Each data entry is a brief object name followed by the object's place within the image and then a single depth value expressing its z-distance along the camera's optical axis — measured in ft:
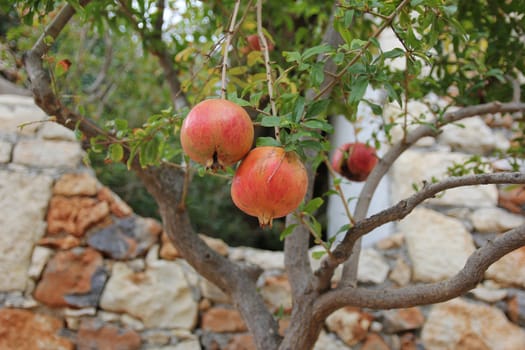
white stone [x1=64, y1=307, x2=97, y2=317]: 6.09
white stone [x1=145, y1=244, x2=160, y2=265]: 6.54
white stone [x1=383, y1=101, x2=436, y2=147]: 7.65
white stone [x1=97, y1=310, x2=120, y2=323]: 6.17
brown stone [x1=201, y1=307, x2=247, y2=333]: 6.46
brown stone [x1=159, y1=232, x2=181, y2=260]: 6.60
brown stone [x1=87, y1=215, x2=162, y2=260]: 6.47
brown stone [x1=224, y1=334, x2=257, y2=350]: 6.39
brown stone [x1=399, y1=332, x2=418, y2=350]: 6.52
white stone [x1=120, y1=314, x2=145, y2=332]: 6.21
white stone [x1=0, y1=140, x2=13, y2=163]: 6.51
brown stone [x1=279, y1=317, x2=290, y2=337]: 6.56
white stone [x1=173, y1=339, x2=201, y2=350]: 6.24
